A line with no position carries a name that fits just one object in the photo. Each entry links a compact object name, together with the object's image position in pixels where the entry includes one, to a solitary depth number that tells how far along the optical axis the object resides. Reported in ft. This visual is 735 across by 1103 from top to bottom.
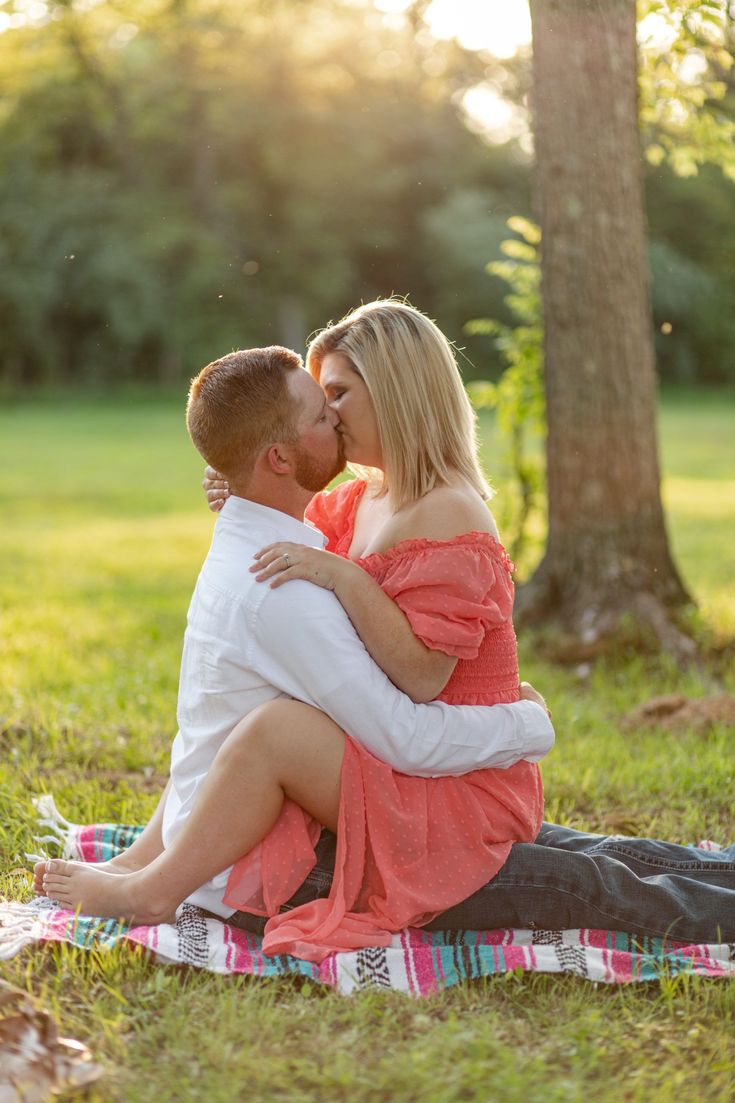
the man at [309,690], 9.66
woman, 9.75
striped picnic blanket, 9.50
